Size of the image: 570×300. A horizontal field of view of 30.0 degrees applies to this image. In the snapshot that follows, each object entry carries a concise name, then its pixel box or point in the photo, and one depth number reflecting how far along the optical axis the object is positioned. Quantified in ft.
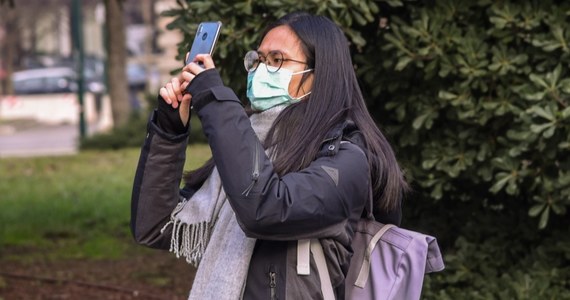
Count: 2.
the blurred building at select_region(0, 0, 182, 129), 112.57
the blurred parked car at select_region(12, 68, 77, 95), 120.06
